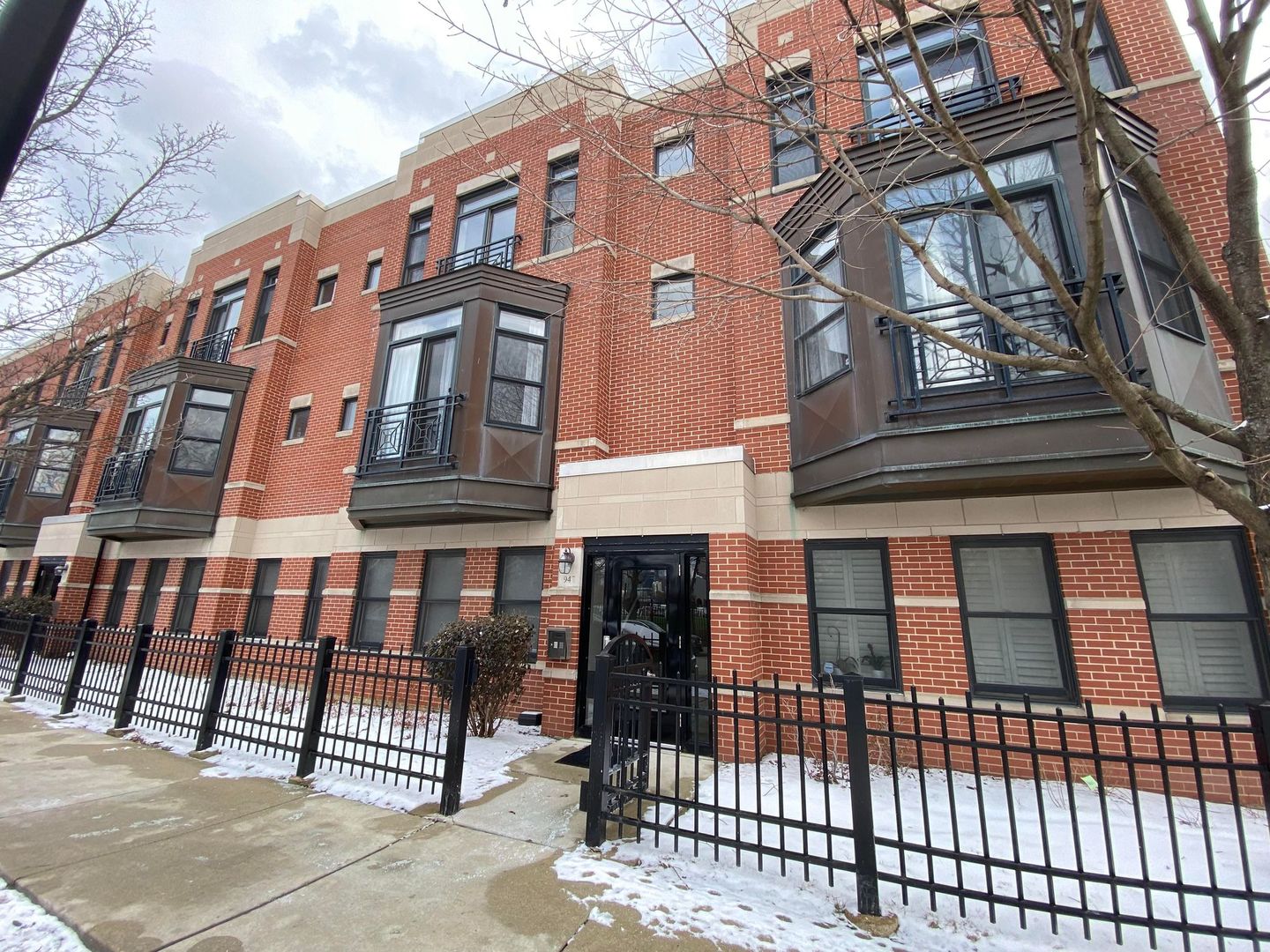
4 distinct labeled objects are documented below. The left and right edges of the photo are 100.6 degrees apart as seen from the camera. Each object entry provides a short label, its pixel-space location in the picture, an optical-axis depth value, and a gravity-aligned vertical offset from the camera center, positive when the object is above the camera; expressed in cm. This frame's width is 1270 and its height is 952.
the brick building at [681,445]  579 +249
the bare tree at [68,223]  750 +570
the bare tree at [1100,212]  319 +278
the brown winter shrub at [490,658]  700 -67
